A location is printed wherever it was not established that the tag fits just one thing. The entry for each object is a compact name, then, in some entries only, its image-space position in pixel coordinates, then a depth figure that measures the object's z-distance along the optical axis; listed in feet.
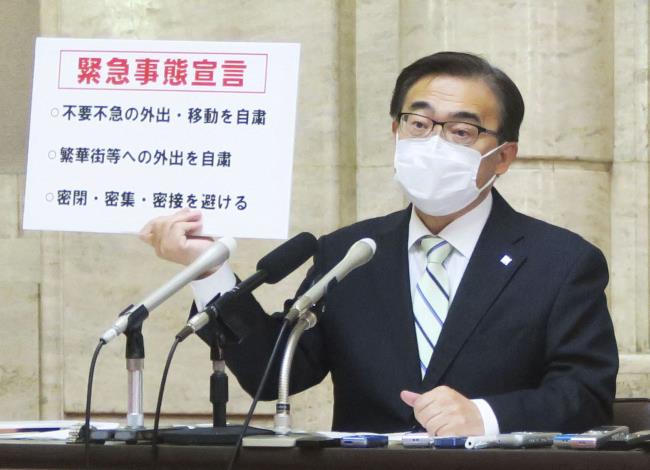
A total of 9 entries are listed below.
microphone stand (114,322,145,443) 19.70
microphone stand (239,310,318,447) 19.84
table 18.02
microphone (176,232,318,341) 19.85
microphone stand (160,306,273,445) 19.25
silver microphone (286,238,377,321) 19.98
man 25.22
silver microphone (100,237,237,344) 19.54
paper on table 20.93
